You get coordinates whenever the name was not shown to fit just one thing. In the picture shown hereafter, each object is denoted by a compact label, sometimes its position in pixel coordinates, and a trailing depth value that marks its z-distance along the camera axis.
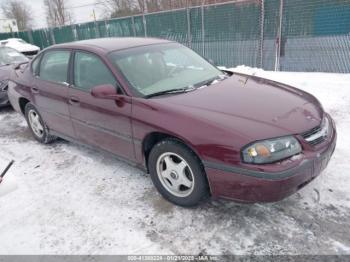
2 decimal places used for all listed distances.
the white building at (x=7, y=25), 37.21
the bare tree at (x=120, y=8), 28.00
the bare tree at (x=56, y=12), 48.53
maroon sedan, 2.52
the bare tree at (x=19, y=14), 47.22
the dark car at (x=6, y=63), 6.91
